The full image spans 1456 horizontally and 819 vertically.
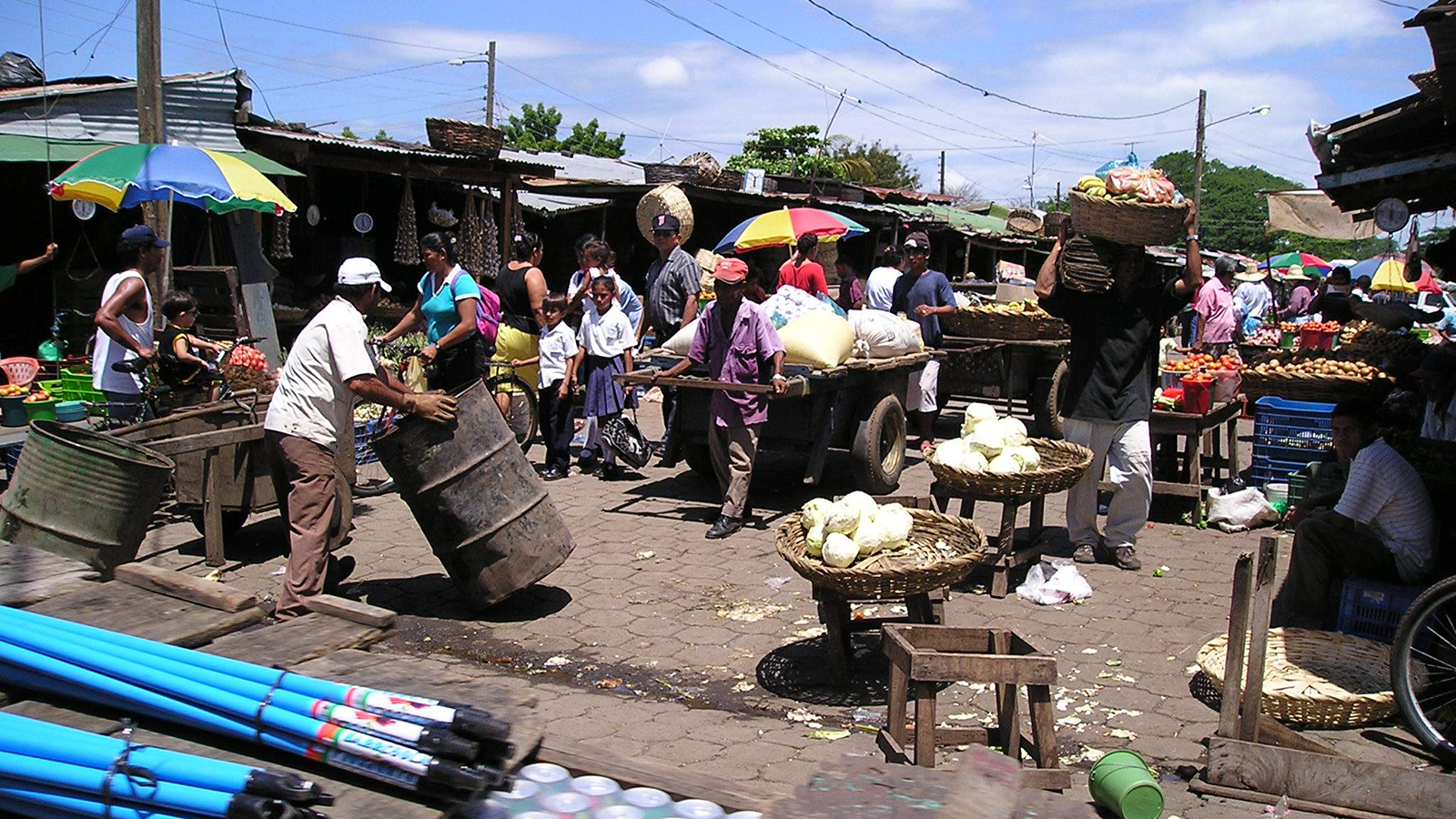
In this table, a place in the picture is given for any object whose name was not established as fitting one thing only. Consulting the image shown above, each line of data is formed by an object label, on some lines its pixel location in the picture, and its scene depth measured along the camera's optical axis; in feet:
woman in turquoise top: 25.11
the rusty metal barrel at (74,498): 17.57
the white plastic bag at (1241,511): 26.81
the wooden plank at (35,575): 9.91
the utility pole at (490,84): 109.60
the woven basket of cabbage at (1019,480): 19.95
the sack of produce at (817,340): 26.43
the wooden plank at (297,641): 9.07
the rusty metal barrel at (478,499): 18.20
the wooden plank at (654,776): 7.45
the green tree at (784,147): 99.55
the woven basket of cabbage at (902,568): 14.88
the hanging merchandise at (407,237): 47.32
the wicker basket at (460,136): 46.47
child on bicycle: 24.61
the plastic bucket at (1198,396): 28.73
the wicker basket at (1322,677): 15.23
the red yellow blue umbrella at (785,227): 43.80
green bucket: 12.29
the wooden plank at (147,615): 9.43
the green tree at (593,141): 165.58
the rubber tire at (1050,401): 37.78
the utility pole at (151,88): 29.60
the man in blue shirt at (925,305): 35.07
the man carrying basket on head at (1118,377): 22.18
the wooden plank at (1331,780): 12.70
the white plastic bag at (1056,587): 20.67
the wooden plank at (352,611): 10.27
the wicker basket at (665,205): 45.21
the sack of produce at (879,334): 29.63
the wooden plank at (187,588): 10.25
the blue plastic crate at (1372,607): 17.11
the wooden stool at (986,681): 12.19
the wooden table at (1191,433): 27.48
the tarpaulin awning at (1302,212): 51.01
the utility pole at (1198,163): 114.10
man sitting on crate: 17.21
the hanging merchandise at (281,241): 42.60
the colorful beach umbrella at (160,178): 27.22
